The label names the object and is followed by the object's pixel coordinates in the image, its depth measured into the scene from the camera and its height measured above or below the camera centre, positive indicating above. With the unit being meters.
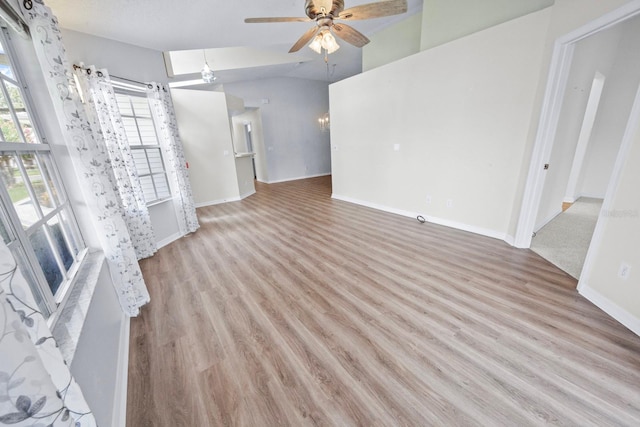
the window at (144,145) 3.25 +0.09
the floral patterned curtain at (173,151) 3.33 -0.01
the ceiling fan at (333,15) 1.95 +1.08
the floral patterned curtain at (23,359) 0.47 -0.42
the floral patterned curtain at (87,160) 1.48 -0.04
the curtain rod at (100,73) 2.38 +0.86
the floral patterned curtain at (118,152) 2.44 +0.01
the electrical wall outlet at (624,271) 1.69 -0.99
